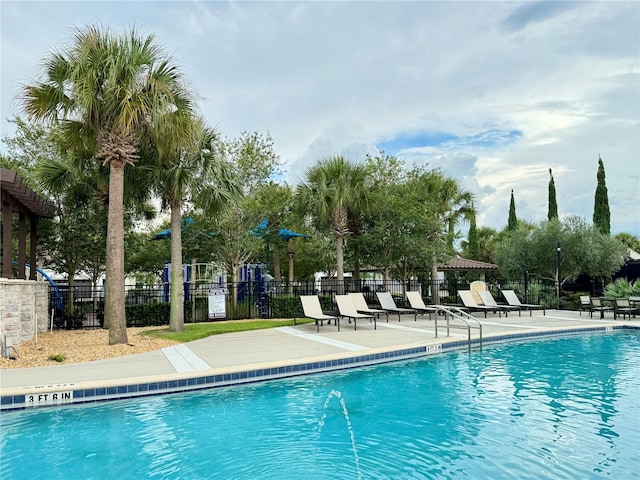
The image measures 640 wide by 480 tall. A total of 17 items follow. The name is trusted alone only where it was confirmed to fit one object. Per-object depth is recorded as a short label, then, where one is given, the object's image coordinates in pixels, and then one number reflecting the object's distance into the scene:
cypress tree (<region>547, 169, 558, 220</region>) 40.00
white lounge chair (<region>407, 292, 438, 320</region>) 16.91
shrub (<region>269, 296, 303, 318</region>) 17.58
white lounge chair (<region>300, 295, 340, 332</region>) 14.38
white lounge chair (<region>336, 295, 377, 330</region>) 15.02
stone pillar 9.65
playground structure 16.62
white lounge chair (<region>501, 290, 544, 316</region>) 18.75
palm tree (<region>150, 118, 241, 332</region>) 13.27
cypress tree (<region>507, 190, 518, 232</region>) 45.17
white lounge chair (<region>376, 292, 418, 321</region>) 16.76
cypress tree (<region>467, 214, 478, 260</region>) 42.22
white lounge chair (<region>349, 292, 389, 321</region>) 15.86
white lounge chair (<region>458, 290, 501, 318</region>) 17.73
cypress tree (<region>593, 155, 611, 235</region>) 33.22
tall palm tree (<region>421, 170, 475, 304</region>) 21.94
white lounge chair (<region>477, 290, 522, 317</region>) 18.28
